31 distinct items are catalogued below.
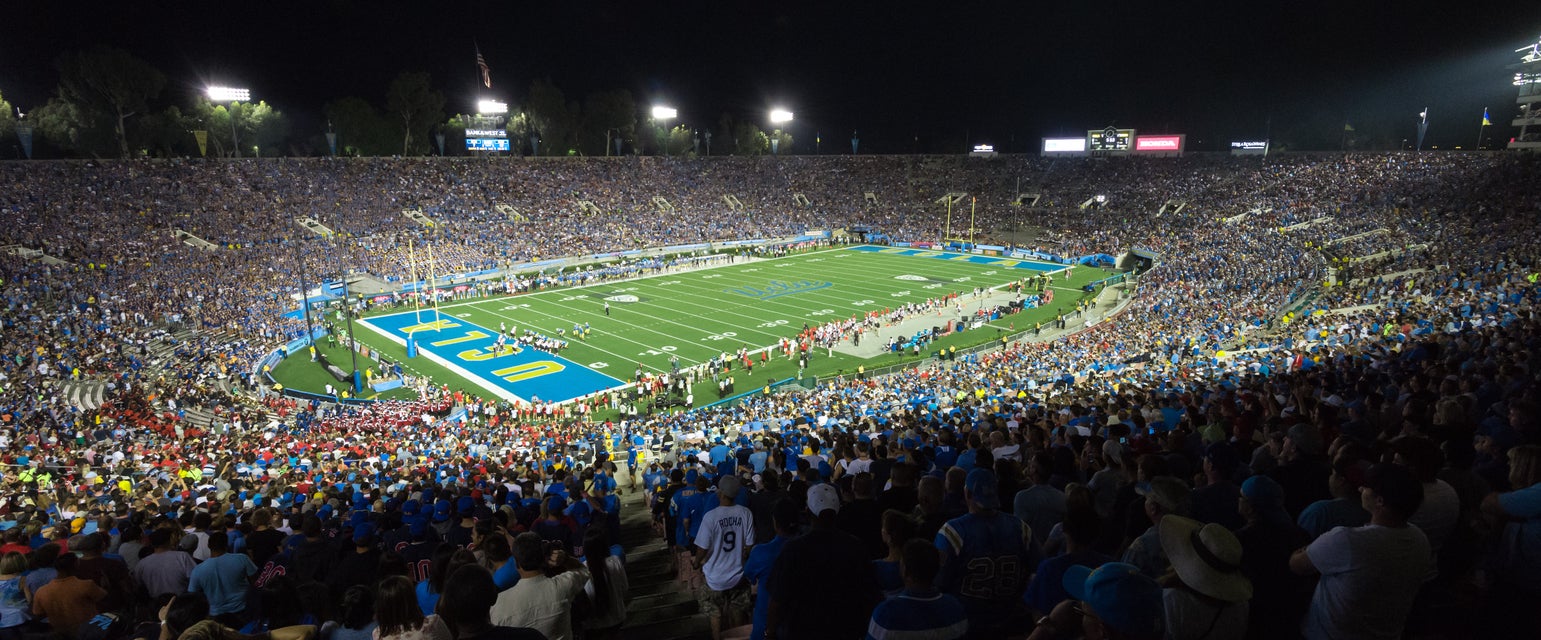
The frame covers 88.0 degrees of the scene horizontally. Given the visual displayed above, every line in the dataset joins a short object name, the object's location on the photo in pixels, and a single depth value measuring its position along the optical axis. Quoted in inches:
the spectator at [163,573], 231.8
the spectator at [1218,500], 174.1
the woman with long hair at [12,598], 204.7
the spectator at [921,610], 127.6
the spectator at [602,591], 187.5
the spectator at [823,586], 146.3
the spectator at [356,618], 156.5
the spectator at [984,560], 160.4
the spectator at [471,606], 119.8
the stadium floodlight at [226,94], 2363.8
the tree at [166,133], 2102.6
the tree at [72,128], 2012.8
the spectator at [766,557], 166.1
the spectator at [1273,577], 148.3
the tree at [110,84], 1979.6
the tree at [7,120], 1958.7
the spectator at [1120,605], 113.0
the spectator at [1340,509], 159.0
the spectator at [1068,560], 144.3
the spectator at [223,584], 205.5
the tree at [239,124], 2287.2
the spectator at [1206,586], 116.0
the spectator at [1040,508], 187.8
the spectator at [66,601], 202.2
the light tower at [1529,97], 1974.7
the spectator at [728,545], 215.3
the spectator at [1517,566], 152.6
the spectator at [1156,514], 151.7
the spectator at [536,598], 157.5
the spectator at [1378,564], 129.8
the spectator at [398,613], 137.9
